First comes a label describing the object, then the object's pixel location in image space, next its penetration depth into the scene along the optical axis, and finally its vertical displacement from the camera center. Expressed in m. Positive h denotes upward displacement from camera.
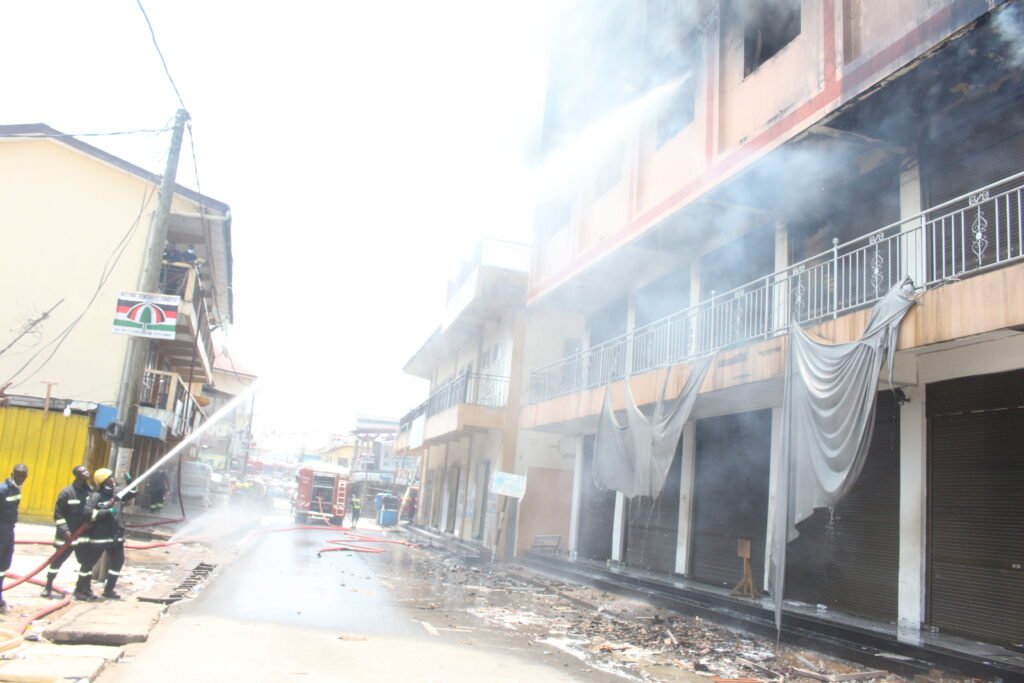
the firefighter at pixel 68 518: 8.34 -0.79
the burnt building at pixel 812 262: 7.61 +3.55
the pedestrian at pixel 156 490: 25.03 -1.16
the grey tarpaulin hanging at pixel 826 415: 7.30 +0.98
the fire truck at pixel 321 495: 32.53 -1.12
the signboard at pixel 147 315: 9.45 +1.67
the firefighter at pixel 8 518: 7.39 -0.75
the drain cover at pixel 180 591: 9.01 -1.73
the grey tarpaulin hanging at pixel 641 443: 10.77 +0.82
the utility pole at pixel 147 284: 9.46 +2.14
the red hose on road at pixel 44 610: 6.53 -1.54
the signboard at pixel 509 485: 16.83 +0.00
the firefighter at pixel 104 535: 8.40 -0.96
